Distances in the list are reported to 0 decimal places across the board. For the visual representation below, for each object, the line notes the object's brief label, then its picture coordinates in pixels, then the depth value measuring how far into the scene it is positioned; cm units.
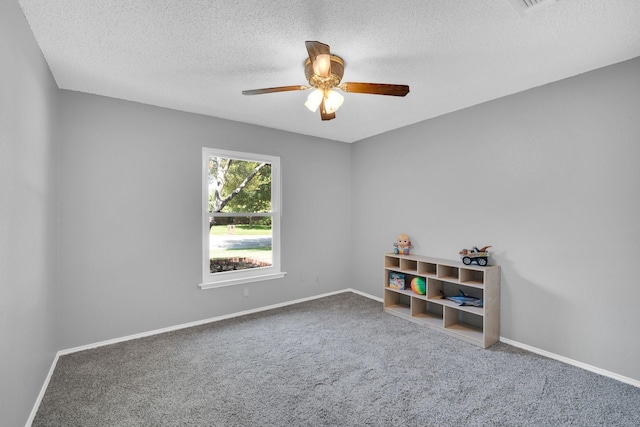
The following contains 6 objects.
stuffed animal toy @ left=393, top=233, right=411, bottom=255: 386
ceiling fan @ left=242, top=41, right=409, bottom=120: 201
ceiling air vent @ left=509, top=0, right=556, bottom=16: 159
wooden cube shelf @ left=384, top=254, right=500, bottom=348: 286
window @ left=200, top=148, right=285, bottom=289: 354
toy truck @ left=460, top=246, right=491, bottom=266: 297
